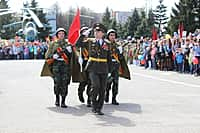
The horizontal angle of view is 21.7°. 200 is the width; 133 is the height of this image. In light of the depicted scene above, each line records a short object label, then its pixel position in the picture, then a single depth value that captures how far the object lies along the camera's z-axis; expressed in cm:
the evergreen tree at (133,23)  6694
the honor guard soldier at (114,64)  1205
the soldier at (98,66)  1070
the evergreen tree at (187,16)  5469
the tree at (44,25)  8288
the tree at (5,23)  8662
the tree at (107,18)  8157
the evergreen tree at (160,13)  7450
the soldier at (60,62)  1192
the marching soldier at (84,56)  1166
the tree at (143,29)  6332
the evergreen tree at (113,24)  7371
